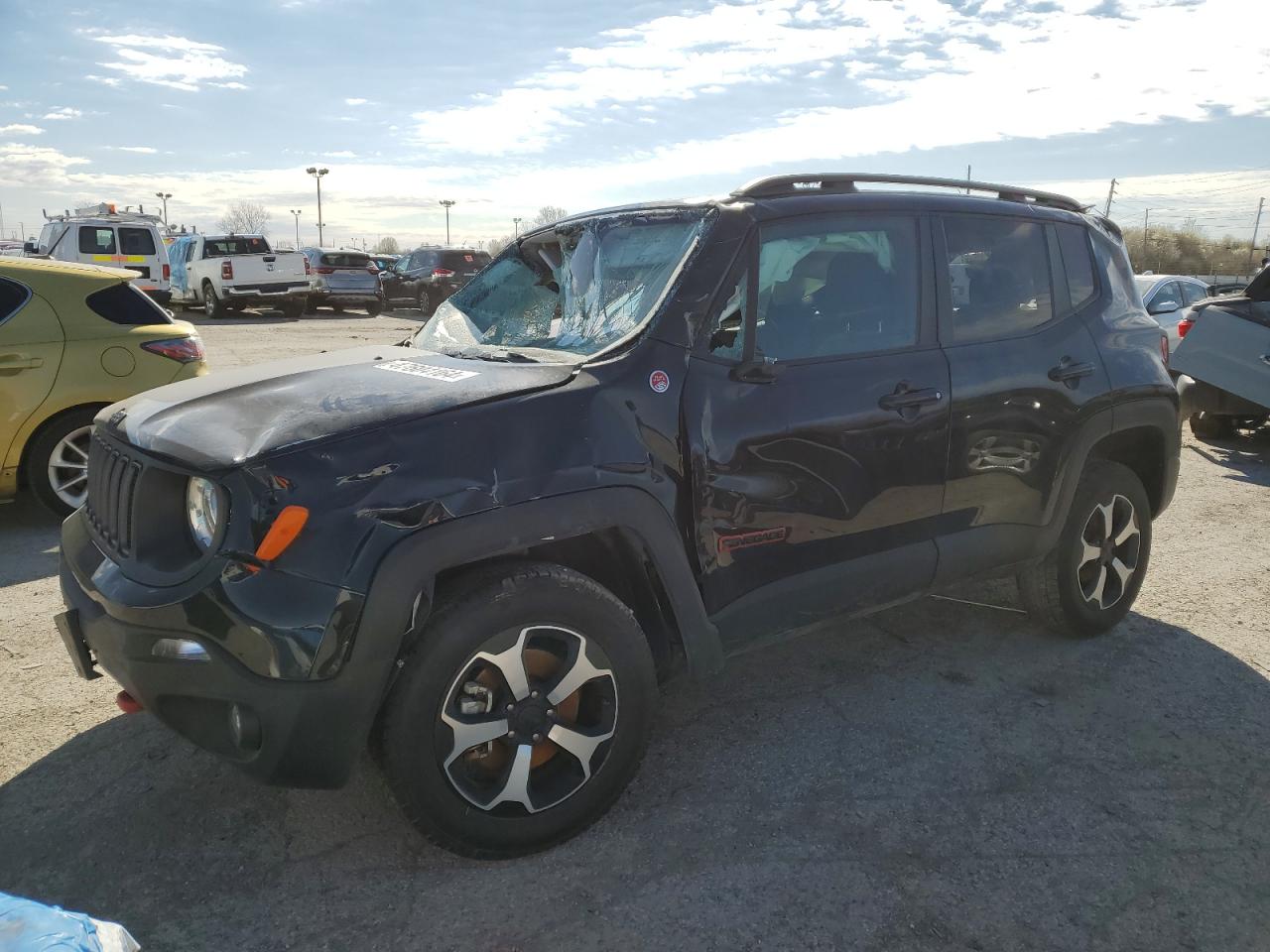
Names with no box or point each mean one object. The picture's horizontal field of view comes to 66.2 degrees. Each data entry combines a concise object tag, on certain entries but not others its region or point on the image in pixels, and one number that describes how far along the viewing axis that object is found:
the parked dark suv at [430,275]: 24.39
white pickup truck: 23.30
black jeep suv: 2.36
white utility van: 19.19
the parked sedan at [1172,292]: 11.95
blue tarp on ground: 1.83
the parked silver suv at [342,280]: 24.62
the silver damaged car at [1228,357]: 8.23
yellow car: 5.66
